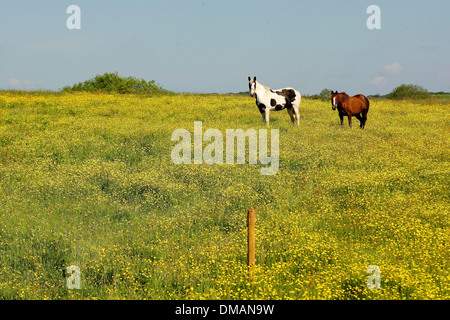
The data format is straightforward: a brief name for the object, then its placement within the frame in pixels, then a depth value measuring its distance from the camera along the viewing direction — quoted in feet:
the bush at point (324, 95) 134.51
